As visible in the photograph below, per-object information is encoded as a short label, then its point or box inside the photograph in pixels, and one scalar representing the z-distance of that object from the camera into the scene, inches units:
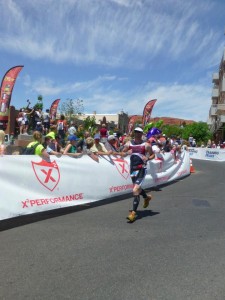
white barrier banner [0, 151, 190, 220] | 179.2
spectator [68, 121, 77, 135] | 353.4
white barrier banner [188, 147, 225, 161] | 817.0
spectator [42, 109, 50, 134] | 571.7
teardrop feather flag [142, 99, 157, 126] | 844.5
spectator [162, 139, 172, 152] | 428.7
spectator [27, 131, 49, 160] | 202.4
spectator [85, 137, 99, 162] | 267.8
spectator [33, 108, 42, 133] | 542.3
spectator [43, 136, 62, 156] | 282.5
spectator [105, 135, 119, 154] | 299.3
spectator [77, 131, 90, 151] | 363.1
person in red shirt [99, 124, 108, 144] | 452.3
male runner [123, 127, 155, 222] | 202.4
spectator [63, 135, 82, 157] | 230.0
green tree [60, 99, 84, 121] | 1525.8
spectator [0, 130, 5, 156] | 261.1
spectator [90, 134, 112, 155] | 281.2
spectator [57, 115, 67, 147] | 529.7
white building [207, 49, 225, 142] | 1434.7
